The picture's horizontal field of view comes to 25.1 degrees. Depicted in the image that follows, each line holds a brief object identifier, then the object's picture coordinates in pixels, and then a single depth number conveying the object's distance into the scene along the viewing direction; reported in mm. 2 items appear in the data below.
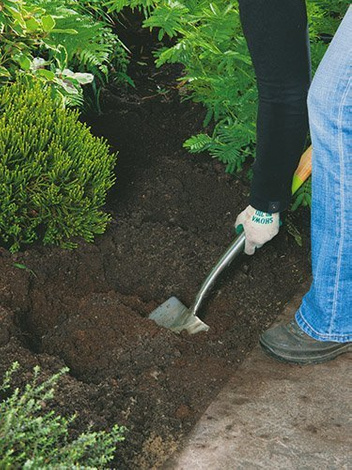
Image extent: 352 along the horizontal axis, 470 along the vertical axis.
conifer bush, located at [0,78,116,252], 2936
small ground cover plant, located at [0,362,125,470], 2027
